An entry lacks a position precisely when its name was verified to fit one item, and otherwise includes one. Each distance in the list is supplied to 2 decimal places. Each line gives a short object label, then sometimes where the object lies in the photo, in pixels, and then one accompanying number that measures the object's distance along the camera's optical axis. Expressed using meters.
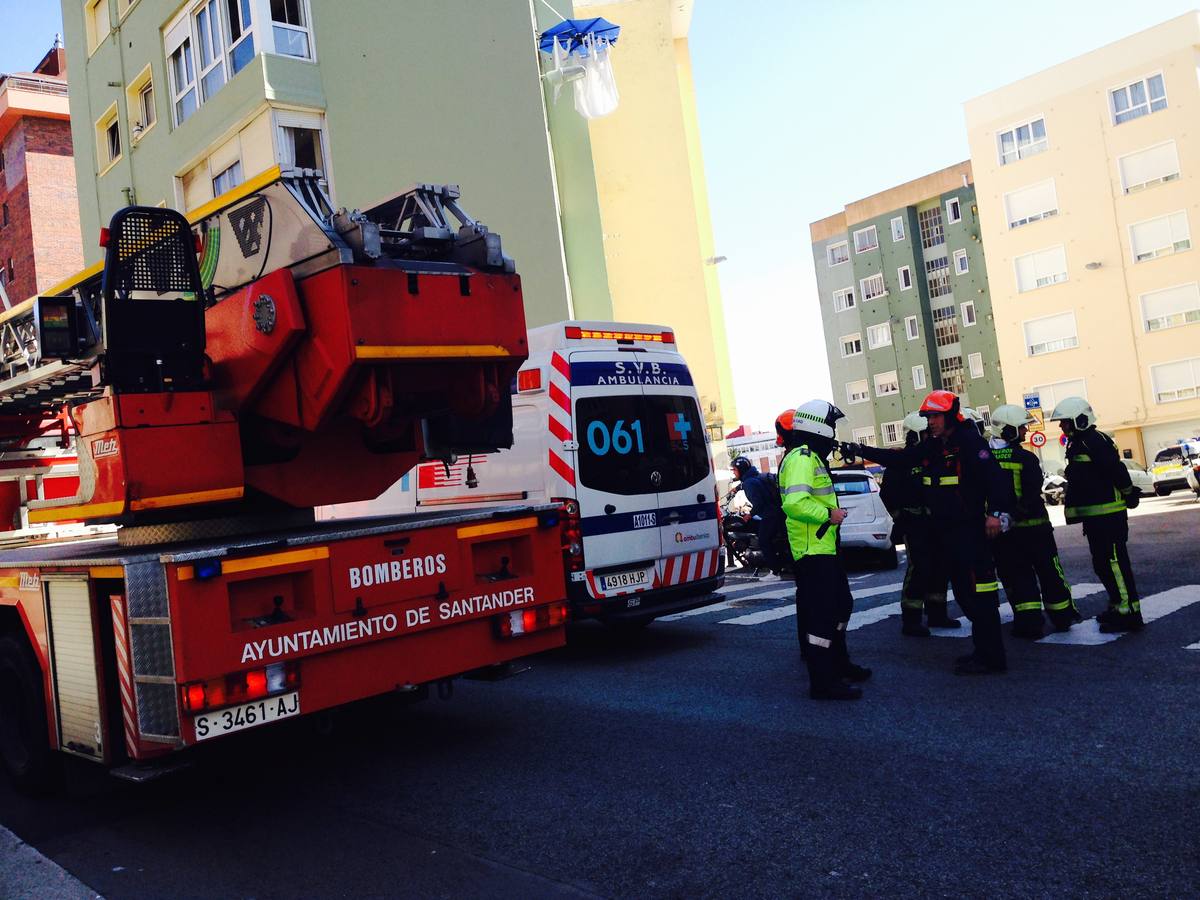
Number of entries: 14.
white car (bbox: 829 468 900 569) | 15.09
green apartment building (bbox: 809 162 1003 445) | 59.41
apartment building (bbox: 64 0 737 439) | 19.22
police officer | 6.89
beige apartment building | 41.16
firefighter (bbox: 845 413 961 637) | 9.01
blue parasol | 26.09
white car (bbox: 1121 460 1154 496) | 26.14
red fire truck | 5.16
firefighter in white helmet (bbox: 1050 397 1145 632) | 8.20
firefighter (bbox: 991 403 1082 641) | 8.42
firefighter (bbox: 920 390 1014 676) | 7.25
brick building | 36.66
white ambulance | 8.85
